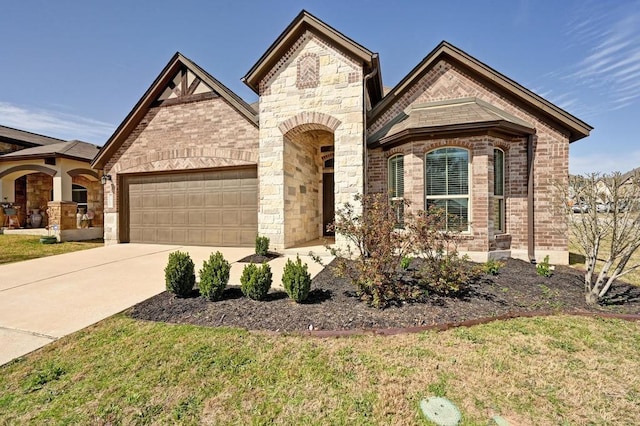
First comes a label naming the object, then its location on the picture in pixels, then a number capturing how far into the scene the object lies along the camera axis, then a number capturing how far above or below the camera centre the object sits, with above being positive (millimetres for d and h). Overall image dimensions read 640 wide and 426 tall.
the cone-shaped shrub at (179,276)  4742 -1156
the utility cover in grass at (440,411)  2148 -1652
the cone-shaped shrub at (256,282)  4527 -1206
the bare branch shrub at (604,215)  4391 -93
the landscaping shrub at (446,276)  4570 -1131
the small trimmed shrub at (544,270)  5809 -1302
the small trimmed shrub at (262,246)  8078 -1064
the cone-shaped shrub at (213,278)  4566 -1157
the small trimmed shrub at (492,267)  5652 -1210
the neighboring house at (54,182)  12391 +1488
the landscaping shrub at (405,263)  6025 -1190
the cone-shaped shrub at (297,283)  4379 -1172
